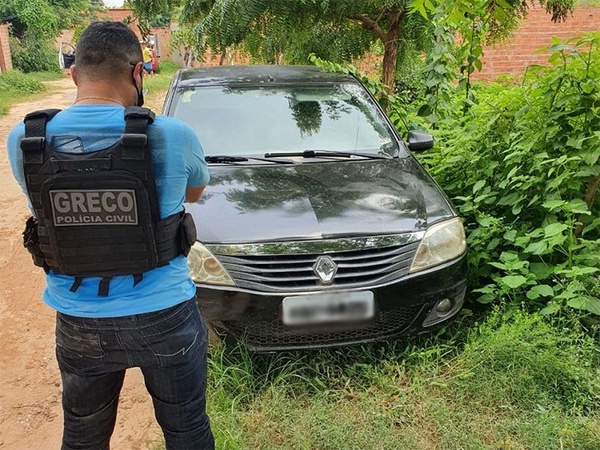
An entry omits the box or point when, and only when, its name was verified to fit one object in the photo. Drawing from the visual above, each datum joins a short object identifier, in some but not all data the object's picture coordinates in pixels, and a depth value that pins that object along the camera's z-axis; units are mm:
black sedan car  2588
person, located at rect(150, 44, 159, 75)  21994
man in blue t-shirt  1599
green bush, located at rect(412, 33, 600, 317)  3018
